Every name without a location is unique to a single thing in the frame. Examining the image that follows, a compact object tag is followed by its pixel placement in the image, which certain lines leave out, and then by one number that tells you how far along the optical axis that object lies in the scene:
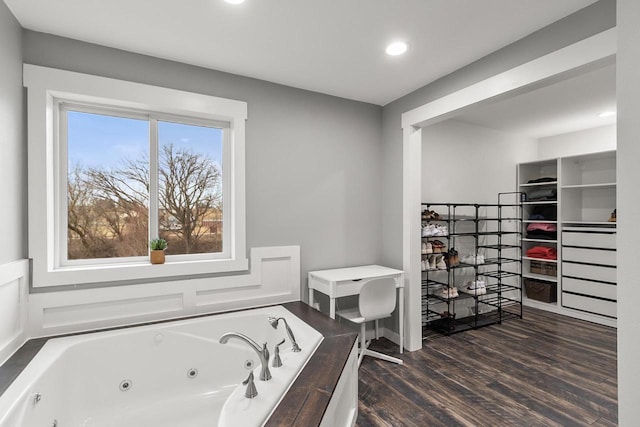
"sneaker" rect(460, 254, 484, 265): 3.82
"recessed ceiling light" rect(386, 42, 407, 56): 2.20
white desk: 2.71
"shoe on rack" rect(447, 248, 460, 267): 3.60
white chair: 2.68
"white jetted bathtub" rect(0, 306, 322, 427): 1.56
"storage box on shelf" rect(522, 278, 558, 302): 4.28
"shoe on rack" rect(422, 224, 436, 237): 3.39
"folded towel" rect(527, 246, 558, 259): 4.25
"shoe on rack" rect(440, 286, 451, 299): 3.56
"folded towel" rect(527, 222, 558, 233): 4.23
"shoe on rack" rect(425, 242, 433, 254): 3.43
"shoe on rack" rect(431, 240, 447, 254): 3.50
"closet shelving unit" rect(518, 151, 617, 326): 3.72
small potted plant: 2.41
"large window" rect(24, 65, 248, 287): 2.06
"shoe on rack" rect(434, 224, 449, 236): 3.48
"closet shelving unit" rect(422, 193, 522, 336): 3.67
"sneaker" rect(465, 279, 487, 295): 3.75
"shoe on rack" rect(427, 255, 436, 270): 3.44
